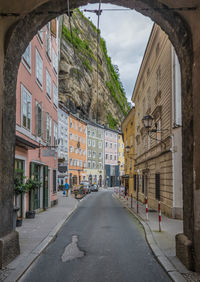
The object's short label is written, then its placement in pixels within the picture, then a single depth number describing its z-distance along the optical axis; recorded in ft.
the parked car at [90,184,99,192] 168.39
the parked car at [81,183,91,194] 134.39
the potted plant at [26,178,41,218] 45.22
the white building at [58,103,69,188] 161.79
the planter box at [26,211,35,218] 47.61
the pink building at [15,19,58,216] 46.37
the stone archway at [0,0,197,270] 22.35
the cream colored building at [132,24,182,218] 49.34
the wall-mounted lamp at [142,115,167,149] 47.60
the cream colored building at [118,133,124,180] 266.77
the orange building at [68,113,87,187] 187.83
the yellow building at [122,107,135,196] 116.16
